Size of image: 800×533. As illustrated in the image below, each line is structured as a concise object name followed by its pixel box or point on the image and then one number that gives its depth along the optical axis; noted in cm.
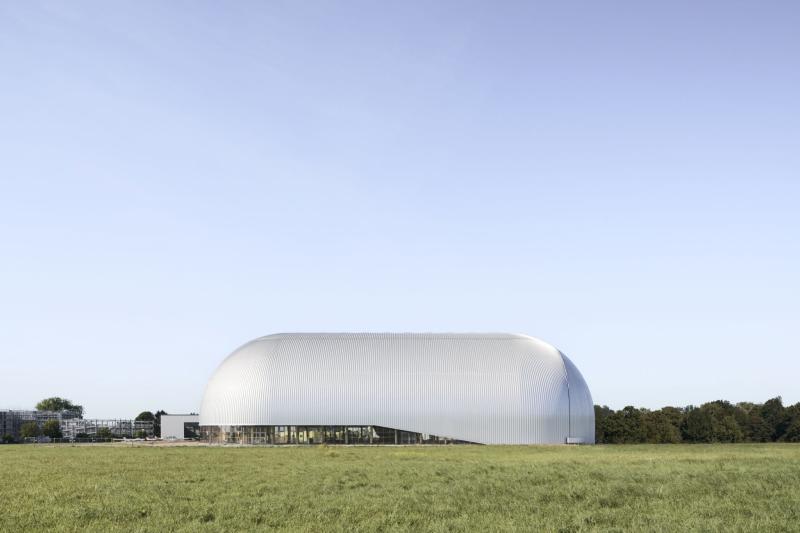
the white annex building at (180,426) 12312
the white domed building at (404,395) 9519
